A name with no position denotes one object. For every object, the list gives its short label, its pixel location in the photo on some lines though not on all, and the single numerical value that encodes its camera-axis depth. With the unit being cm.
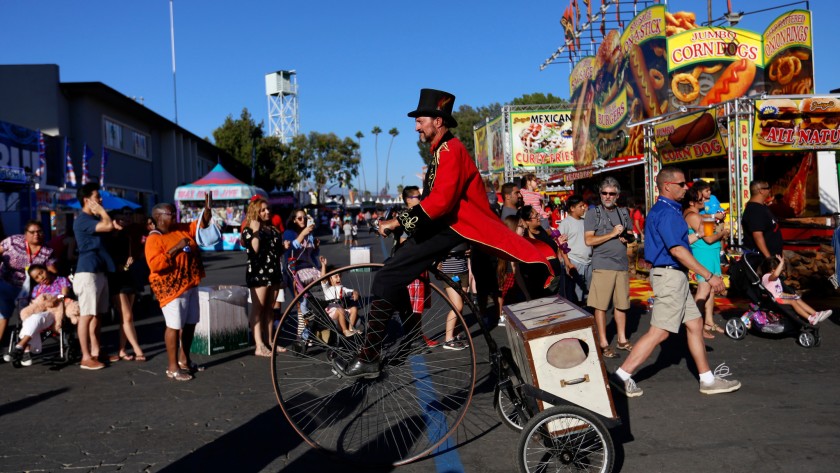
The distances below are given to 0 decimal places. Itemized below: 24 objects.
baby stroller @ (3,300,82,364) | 754
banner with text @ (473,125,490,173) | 3762
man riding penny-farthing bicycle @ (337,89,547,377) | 394
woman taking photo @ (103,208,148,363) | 762
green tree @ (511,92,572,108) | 6706
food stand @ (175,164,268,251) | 2766
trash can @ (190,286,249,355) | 768
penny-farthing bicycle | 360
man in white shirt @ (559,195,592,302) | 880
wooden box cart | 369
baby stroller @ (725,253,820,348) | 754
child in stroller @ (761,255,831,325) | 742
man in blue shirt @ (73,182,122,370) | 705
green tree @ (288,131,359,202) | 6881
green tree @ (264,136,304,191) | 5006
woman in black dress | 748
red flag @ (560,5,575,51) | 3072
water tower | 9262
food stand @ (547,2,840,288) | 1237
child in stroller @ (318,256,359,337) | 665
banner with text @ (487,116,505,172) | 3272
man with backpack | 709
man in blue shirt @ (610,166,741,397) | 529
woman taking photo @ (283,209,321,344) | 765
